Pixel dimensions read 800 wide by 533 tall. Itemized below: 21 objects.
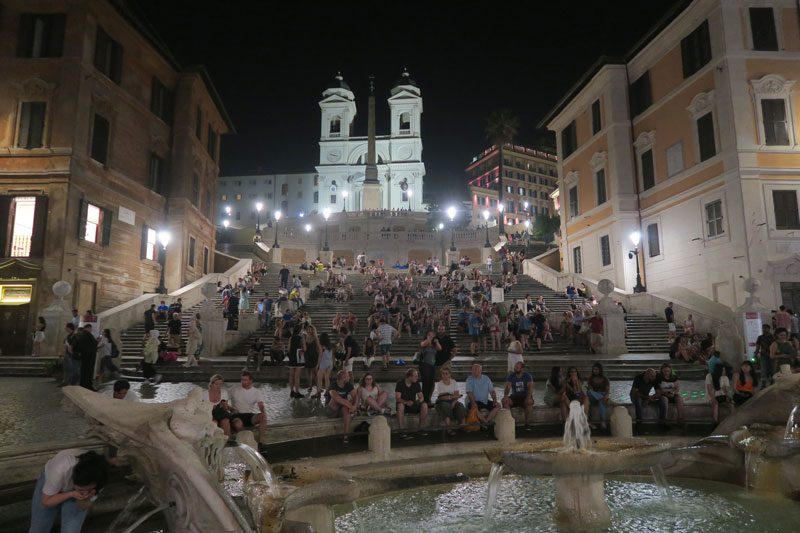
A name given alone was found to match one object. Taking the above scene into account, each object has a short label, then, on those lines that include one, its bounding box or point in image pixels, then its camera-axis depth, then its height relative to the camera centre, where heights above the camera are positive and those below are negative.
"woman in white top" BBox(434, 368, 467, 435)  8.62 -1.08
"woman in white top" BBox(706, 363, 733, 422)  8.61 -0.89
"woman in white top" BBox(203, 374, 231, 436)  6.68 -0.94
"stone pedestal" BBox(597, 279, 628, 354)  16.58 +0.30
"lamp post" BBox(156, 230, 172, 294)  21.17 +4.18
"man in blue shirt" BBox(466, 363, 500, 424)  8.77 -0.92
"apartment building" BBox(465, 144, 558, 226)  91.94 +30.10
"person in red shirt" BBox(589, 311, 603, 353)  16.36 +0.17
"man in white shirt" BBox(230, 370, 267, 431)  7.11 -0.97
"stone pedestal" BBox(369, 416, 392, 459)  6.89 -1.34
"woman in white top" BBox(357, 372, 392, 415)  8.74 -1.00
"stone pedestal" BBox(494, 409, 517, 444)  7.57 -1.32
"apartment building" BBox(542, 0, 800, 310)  19.73 +8.35
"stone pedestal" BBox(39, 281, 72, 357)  15.87 +0.58
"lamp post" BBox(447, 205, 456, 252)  45.66 +10.24
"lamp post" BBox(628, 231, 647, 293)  21.89 +2.71
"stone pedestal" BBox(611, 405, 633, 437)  7.80 -1.31
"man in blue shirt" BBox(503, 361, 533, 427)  8.84 -0.90
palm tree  61.00 +25.59
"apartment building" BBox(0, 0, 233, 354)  19.59 +7.75
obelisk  61.69 +19.06
